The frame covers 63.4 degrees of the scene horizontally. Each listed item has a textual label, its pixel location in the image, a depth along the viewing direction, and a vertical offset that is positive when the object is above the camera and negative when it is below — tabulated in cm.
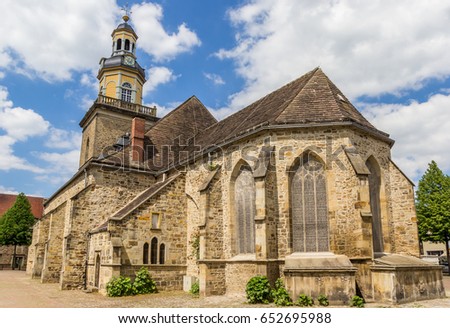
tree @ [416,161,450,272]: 3030 +331
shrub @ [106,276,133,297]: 1580 -183
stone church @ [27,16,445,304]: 1301 +140
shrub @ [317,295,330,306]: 1147 -171
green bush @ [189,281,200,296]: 1651 -199
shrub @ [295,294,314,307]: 1159 -175
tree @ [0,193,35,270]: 4456 +225
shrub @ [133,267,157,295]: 1640 -175
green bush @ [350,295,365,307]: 1134 -174
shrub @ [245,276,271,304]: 1270 -158
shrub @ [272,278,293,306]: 1183 -169
